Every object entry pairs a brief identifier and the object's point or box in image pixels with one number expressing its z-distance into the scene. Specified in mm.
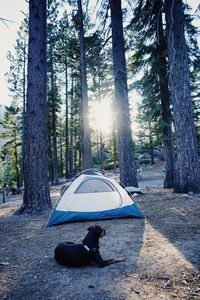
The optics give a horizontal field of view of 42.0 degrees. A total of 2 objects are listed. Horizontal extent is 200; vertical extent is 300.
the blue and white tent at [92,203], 6102
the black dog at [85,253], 3506
